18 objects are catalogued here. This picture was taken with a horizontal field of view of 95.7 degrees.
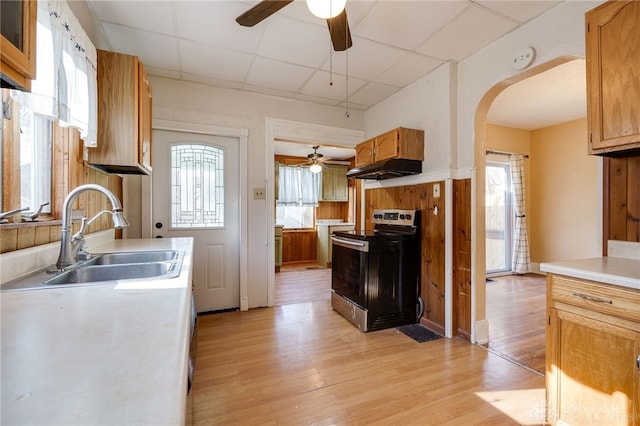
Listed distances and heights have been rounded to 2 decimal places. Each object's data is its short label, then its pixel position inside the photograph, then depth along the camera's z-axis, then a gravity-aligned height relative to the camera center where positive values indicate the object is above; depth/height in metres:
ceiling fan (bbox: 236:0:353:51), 1.58 +1.14
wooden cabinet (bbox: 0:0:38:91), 0.70 +0.44
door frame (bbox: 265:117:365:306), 3.41 +0.94
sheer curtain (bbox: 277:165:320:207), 6.38 +0.61
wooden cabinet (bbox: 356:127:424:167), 2.90 +0.71
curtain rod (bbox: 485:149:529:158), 4.82 +1.03
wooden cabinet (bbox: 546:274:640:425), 1.22 -0.65
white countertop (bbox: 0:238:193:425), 0.38 -0.25
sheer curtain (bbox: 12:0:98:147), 1.19 +0.68
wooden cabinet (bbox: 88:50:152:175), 1.89 +0.67
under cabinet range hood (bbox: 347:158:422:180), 2.88 +0.47
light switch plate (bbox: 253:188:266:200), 3.36 +0.24
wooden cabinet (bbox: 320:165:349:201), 6.62 +0.69
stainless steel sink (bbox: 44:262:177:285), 1.29 -0.28
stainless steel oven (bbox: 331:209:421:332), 2.76 -0.61
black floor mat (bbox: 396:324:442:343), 2.63 -1.13
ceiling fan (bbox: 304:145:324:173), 5.69 +1.09
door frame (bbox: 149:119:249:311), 3.30 +0.07
